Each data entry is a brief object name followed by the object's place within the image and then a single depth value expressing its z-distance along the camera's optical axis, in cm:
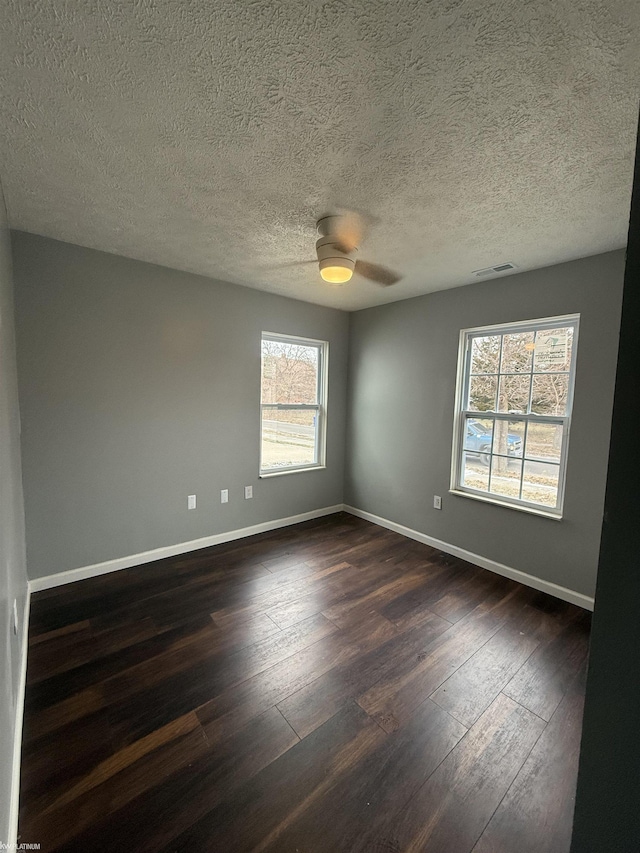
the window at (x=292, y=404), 373
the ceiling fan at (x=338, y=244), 204
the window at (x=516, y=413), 270
